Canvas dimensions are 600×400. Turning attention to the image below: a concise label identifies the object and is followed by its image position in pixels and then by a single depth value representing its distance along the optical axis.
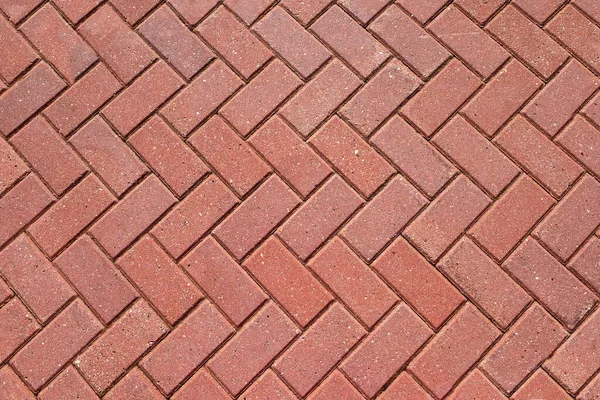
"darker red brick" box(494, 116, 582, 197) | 2.66
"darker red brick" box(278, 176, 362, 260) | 2.59
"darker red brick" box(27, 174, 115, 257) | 2.60
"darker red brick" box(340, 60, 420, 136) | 2.74
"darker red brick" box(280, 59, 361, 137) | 2.74
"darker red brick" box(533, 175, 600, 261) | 2.58
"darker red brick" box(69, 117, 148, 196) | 2.67
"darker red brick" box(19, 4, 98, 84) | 2.82
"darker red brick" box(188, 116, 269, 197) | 2.67
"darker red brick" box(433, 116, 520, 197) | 2.66
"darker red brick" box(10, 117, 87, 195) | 2.67
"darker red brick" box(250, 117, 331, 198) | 2.66
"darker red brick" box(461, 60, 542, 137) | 2.74
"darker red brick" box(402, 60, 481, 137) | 2.74
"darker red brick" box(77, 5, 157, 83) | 2.82
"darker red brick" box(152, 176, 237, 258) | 2.59
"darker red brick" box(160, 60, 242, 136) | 2.75
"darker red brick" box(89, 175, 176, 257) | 2.60
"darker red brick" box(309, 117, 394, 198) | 2.66
